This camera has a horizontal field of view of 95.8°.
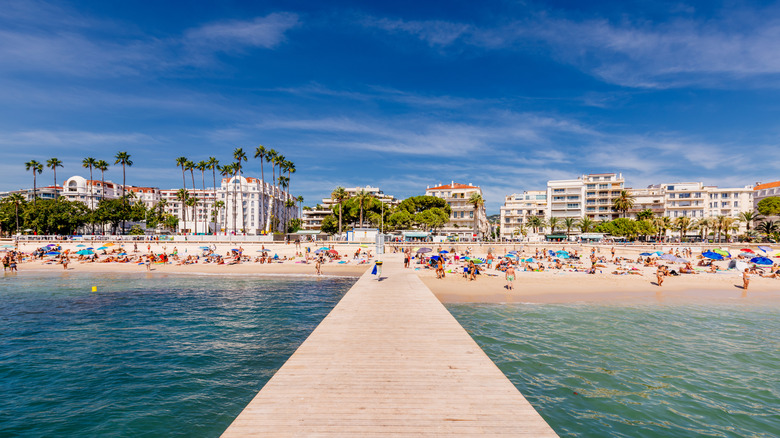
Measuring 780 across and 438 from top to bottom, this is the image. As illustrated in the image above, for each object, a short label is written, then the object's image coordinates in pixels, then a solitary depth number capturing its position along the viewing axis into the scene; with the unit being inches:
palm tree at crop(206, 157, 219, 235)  3452.3
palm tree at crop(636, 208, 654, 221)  3292.3
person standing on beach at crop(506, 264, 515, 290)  1044.5
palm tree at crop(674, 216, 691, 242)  3162.2
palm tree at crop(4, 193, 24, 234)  3000.5
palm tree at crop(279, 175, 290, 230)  3841.0
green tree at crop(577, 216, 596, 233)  3595.0
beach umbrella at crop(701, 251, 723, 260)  1461.6
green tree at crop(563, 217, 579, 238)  3610.5
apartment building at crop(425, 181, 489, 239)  4224.9
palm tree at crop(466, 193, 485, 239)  3341.5
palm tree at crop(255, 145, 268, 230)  3341.5
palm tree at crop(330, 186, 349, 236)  3139.8
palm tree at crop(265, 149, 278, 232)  3423.0
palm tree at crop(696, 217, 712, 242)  3144.7
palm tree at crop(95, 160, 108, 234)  3376.0
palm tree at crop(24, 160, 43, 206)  3371.1
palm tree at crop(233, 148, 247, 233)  3304.6
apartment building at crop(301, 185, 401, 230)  5247.5
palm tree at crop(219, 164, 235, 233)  3459.6
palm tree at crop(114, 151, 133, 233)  3353.8
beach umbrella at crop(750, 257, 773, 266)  1401.3
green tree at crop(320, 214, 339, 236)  4133.9
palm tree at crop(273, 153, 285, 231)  3494.1
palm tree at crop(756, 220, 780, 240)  2979.8
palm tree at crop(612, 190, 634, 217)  3526.1
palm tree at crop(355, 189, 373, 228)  3235.7
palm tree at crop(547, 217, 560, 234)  3713.1
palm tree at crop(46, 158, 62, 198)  3444.9
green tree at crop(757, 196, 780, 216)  3309.5
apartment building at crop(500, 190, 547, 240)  4173.2
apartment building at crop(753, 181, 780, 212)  3764.0
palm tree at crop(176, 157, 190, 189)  3513.8
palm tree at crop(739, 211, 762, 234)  3203.7
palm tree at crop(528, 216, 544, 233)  3932.1
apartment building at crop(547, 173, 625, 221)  3890.3
